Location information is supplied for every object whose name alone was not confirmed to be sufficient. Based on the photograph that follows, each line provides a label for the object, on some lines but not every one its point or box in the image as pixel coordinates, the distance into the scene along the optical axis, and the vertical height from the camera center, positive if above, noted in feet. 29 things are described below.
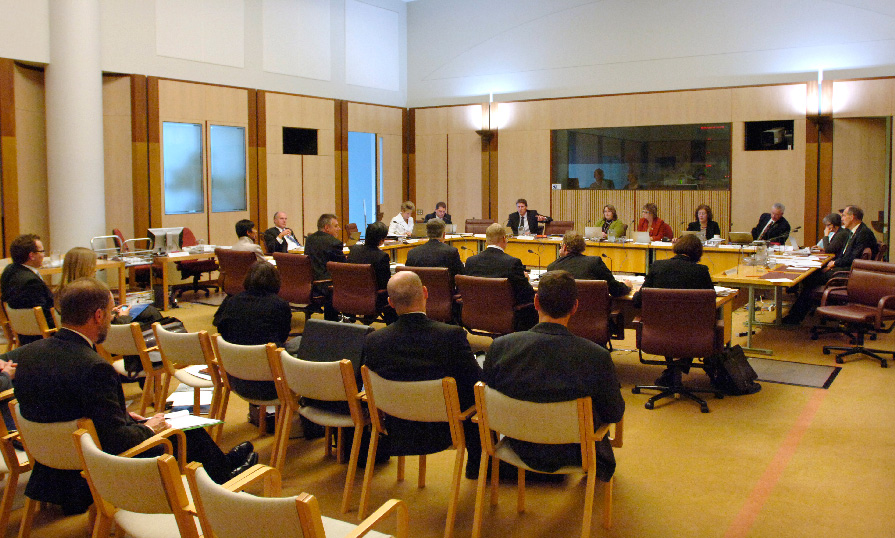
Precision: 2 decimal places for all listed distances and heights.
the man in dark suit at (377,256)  23.35 -1.16
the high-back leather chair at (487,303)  20.33 -2.30
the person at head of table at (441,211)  39.40 +0.41
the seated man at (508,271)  20.79 -1.47
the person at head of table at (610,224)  34.94 -0.28
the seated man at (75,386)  9.65 -2.14
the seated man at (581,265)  19.29 -1.20
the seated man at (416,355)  11.72 -2.13
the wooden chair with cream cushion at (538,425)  10.04 -2.83
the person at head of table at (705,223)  34.45 -0.23
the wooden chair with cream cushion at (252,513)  7.01 -2.80
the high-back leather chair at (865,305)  21.42 -2.59
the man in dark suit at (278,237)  29.73 -0.71
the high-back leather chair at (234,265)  25.67 -1.59
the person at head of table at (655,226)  35.17 -0.37
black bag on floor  18.56 -3.85
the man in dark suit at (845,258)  26.45 -1.43
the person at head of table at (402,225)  36.78 -0.30
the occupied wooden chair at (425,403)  11.03 -2.78
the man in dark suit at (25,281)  18.74 -1.54
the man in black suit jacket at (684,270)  18.29 -1.28
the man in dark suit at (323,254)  25.12 -1.17
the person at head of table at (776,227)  32.40 -0.41
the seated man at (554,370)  10.36 -2.11
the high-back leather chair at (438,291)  22.07 -2.14
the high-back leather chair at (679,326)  17.07 -2.48
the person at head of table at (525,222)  39.58 -0.18
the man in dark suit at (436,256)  22.80 -1.14
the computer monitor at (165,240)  30.94 -0.85
